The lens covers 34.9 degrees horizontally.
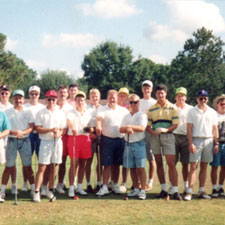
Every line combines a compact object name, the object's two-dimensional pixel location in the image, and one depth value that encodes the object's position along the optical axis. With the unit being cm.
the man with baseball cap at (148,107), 834
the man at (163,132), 742
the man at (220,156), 773
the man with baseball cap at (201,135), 742
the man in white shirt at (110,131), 773
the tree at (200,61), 4773
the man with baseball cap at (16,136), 731
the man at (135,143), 739
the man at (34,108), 784
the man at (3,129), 681
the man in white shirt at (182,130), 797
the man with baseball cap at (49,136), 725
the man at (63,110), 810
